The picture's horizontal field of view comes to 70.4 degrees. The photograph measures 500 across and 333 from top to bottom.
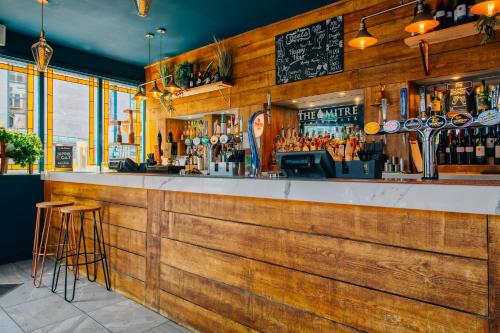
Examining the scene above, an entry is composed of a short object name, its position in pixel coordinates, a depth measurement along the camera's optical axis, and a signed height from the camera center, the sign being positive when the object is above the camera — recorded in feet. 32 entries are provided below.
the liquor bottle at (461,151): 10.72 +0.51
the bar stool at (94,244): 9.76 -2.23
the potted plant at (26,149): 13.71 +0.85
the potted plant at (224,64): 16.14 +4.85
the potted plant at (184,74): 17.72 +4.81
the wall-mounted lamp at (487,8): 7.99 +3.68
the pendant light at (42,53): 10.73 +3.61
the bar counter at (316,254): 4.13 -1.33
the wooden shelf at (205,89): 16.13 +3.86
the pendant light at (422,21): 9.00 +3.74
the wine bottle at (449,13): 10.32 +4.54
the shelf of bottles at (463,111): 10.34 +1.77
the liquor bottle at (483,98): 10.47 +2.06
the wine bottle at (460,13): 9.93 +4.37
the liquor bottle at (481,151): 10.34 +0.49
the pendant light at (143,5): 6.11 +2.86
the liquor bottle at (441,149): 11.11 +0.60
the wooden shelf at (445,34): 9.74 +3.80
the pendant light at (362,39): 10.23 +3.78
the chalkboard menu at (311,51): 13.10 +4.58
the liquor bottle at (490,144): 10.31 +0.69
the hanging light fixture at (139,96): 16.35 +3.41
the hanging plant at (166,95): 18.51 +3.96
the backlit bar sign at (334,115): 13.71 +2.18
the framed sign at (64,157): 14.58 +0.55
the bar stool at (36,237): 10.73 -2.26
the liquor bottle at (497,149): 10.11 +0.53
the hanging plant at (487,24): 8.86 +3.64
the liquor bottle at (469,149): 10.55 +0.55
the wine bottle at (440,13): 10.39 +4.59
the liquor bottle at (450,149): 10.96 +0.58
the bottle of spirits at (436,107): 11.28 +1.94
